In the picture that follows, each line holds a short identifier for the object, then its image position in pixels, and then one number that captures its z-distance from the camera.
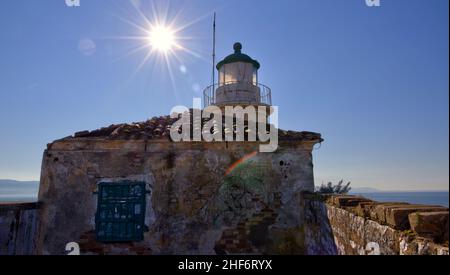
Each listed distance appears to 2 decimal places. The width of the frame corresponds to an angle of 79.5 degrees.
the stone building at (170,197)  6.51
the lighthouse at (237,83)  12.52
